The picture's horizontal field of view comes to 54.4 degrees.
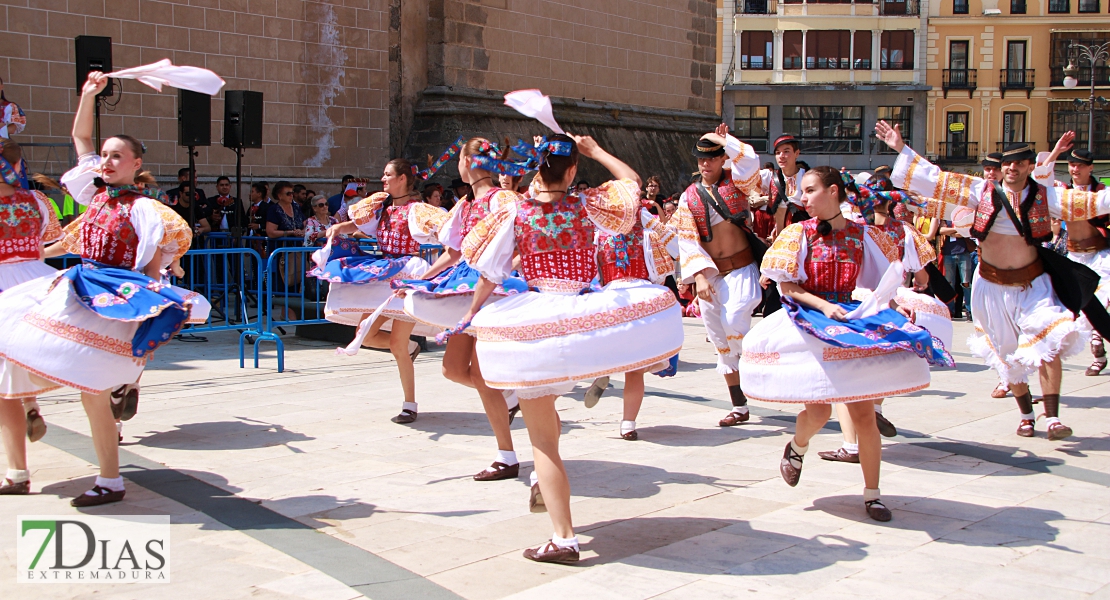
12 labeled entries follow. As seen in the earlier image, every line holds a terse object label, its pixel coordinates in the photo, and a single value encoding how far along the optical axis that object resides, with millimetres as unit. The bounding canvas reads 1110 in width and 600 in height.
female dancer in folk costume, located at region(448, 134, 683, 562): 4457
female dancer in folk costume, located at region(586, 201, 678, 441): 7148
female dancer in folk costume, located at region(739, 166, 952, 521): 5039
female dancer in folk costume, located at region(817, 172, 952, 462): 6109
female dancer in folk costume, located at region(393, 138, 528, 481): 6066
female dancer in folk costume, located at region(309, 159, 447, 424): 7809
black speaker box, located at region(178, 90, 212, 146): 12680
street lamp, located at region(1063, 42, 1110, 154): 47966
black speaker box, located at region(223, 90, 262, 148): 13328
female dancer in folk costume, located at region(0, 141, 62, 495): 5840
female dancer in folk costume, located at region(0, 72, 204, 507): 5109
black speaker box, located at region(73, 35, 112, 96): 11859
